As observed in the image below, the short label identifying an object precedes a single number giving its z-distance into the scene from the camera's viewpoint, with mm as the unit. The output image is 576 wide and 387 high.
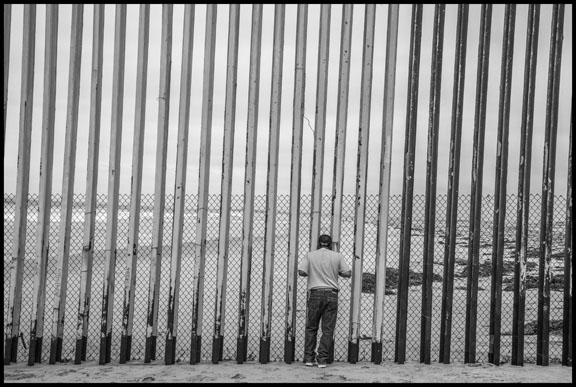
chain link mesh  7414
